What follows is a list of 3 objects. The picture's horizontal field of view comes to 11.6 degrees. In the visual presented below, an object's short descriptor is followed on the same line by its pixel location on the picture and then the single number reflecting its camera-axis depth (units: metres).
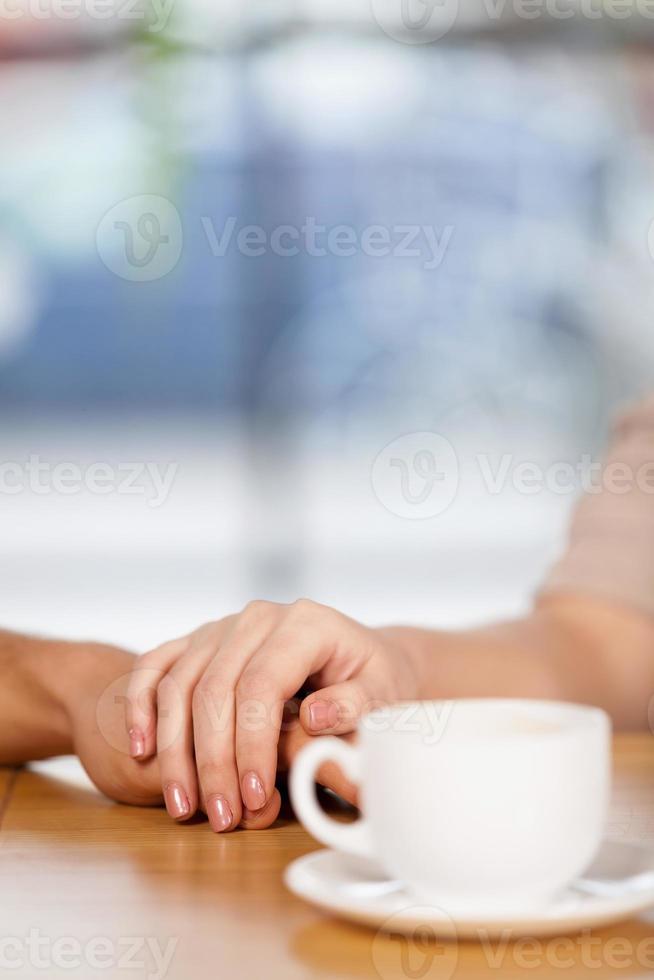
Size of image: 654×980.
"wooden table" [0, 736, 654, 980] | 1.09
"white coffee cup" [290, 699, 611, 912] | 1.09
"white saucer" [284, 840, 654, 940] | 1.09
